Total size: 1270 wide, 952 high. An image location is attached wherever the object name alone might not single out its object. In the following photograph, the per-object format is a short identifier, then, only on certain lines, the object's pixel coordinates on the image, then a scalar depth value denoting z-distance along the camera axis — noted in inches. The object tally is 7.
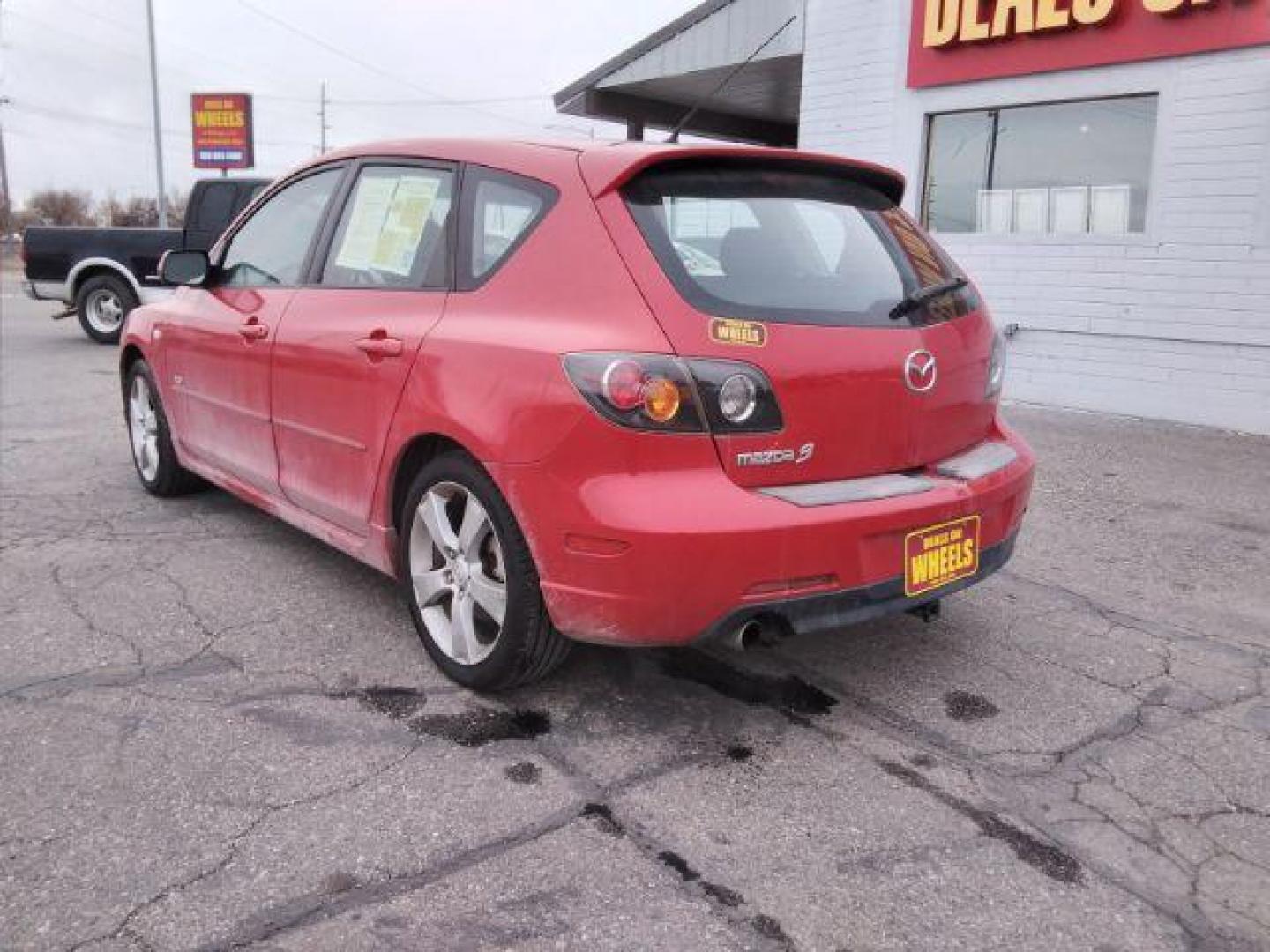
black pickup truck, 522.0
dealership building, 311.7
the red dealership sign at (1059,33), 305.6
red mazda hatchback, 103.0
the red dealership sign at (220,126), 1432.1
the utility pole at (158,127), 1138.0
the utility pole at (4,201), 1808.6
